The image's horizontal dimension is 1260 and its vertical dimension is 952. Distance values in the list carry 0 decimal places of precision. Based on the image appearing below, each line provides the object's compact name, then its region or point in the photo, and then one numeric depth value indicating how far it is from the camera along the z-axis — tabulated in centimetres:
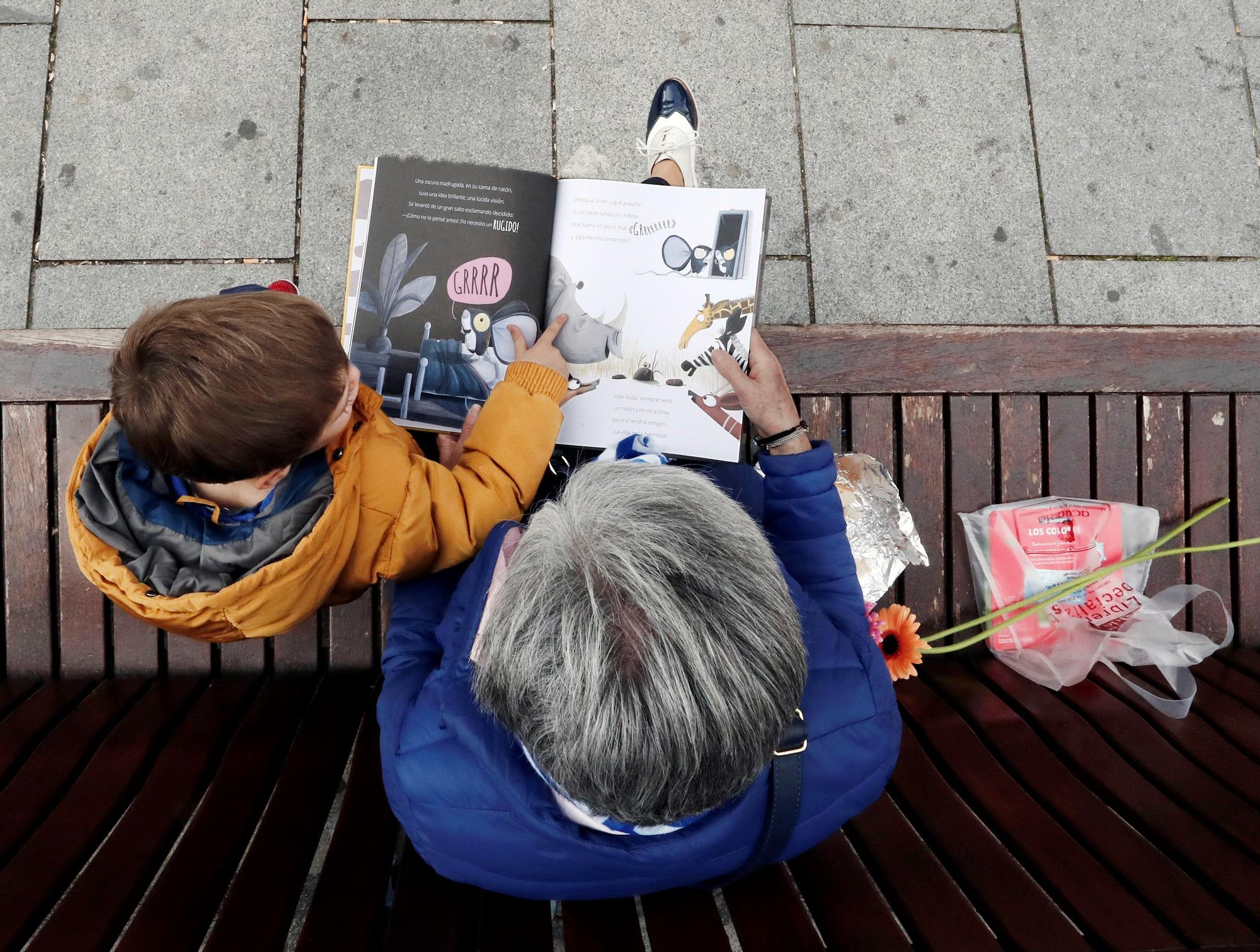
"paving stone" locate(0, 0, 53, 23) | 196
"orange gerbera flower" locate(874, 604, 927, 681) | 154
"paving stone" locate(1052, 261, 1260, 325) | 208
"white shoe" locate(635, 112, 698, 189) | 185
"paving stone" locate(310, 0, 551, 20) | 200
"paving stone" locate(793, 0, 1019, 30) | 211
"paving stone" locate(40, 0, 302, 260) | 190
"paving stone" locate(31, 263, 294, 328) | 186
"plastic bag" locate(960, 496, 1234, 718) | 164
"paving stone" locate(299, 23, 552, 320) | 196
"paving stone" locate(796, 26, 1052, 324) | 204
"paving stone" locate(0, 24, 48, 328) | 187
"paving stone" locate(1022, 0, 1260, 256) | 212
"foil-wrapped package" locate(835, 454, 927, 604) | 159
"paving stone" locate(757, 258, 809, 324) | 201
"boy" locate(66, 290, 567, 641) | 97
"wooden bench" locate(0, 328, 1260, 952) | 102
